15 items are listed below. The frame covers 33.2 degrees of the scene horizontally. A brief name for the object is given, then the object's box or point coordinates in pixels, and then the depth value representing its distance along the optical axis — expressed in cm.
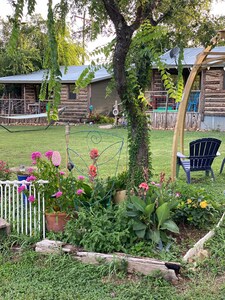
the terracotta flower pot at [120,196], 408
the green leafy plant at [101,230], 331
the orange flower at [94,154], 399
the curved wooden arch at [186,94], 593
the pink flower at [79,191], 372
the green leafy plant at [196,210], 388
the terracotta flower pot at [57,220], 375
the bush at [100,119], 2122
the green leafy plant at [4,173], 515
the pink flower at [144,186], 343
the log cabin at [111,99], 1758
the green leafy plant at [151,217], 338
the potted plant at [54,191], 376
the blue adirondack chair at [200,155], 658
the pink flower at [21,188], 372
